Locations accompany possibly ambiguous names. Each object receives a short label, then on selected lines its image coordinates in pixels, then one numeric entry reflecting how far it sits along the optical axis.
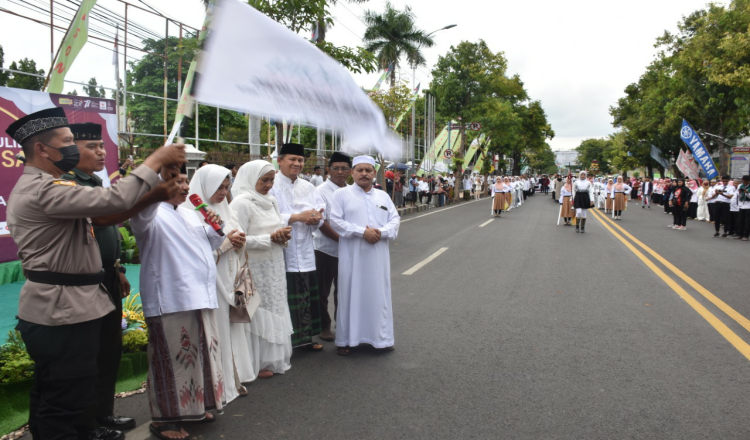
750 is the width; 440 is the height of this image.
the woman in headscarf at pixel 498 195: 21.28
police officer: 2.47
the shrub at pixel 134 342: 4.34
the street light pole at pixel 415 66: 28.05
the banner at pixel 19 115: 6.32
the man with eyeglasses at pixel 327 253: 5.30
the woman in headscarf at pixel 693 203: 22.44
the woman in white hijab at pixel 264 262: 4.23
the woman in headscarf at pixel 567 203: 17.36
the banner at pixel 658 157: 40.16
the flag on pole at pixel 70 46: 7.98
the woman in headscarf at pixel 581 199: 15.37
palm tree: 31.69
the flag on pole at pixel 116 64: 15.55
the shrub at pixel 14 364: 3.57
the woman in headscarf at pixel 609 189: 22.26
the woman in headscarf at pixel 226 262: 3.65
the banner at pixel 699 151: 21.70
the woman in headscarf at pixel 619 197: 21.20
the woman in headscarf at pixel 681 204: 16.81
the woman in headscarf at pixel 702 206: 20.34
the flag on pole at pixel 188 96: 1.86
